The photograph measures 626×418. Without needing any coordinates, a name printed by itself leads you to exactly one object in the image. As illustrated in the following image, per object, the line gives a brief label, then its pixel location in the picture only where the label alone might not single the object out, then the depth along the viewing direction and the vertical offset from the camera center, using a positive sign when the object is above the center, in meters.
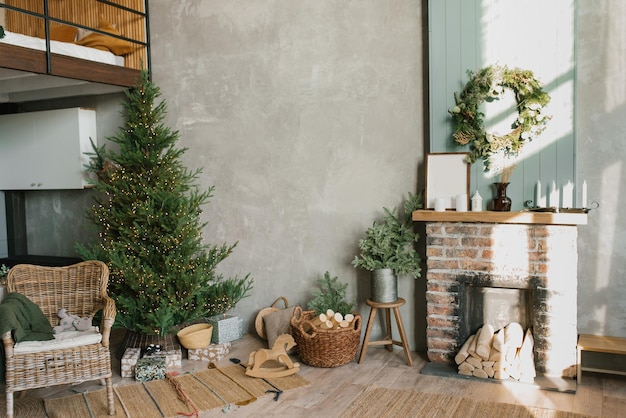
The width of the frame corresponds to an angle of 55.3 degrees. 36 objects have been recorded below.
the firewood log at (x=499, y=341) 4.08 -1.20
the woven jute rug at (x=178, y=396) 3.72 -1.48
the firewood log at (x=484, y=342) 4.09 -1.21
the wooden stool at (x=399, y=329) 4.39 -1.19
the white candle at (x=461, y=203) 4.25 -0.26
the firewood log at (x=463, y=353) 4.16 -1.30
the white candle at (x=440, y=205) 4.30 -0.27
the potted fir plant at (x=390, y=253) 4.43 -0.64
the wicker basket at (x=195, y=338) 4.71 -1.32
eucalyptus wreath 4.07 +0.39
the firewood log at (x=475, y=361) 4.09 -1.34
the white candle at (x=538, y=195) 4.13 -0.20
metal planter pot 4.42 -0.87
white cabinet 5.82 +0.25
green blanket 3.55 -0.91
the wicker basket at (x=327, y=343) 4.30 -1.27
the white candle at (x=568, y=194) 4.02 -0.19
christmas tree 4.70 -0.56
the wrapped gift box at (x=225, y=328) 4.86 -1.30
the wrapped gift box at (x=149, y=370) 4.25 -1.42
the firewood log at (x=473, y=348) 4.15 -1.27
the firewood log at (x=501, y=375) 4.04 -1.41
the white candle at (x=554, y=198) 4.05 -0.22
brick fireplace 3.96 -0.76
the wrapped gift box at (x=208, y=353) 4.70 -1.44
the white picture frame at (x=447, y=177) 4.34 -0.07
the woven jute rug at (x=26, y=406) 3.71 -1.50
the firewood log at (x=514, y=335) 4.08 -1.16
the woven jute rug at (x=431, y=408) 3.50 -1.45
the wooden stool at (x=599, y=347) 3.82 -1.17
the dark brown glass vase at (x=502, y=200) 4.15 -0.23
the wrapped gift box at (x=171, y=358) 4.50 -1.41
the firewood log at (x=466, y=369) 4.12 -1.39
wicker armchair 3.54 -0.99
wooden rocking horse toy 4.23 -1.37
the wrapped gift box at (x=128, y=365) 4.34 -1.40
